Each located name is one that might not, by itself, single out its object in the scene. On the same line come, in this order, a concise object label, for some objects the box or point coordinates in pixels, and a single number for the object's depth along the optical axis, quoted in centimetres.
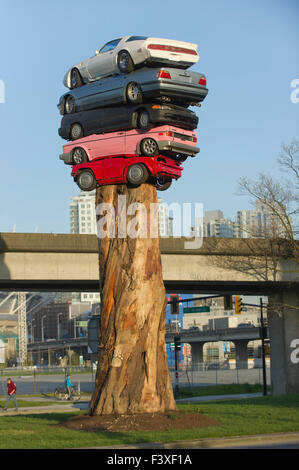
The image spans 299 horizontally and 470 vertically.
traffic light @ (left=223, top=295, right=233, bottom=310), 3930
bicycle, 4628
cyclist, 4616
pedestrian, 3506
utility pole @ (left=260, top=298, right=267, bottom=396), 3766
